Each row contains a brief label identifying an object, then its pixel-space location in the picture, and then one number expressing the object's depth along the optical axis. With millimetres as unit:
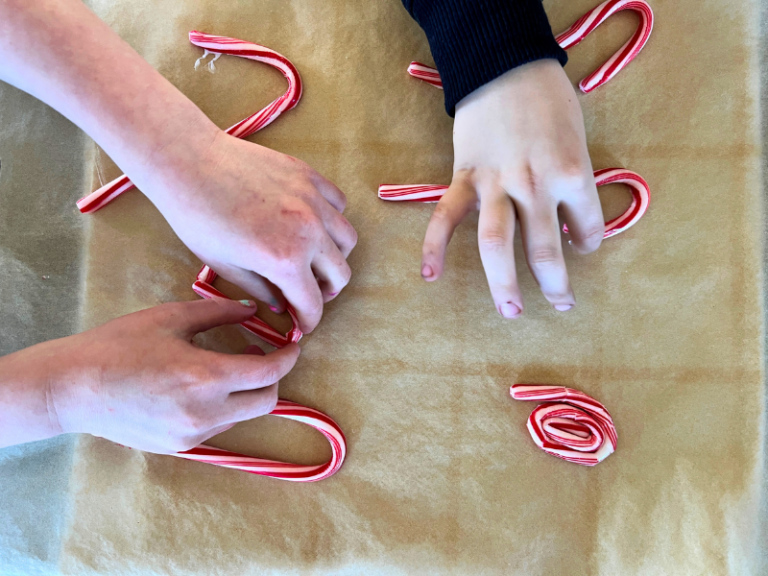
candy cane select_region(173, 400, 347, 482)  376
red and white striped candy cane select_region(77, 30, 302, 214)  395
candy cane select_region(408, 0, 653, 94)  389
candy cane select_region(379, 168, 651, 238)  380
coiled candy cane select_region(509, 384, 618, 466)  369
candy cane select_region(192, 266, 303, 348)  383
